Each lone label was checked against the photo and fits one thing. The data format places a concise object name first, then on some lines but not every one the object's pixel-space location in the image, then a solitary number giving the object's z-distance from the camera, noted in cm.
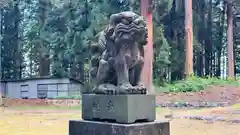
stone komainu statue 471
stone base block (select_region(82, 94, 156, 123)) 452
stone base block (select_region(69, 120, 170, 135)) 443
